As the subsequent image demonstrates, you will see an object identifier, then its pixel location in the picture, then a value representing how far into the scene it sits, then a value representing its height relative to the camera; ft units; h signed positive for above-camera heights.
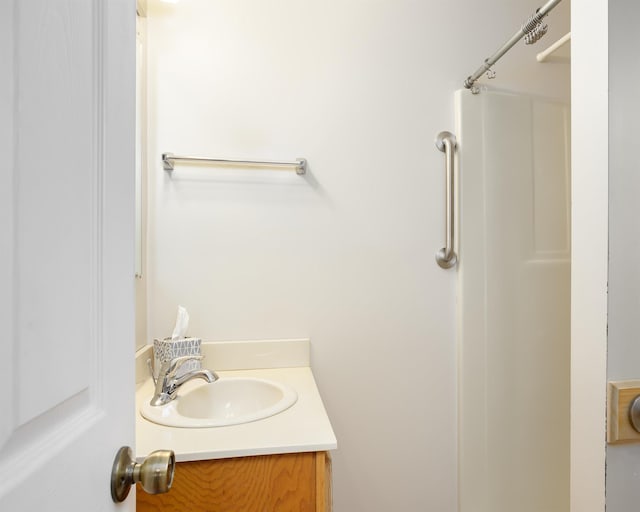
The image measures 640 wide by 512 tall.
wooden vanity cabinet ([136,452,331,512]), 2.59 -1.70
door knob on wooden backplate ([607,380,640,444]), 2.46 -1.08
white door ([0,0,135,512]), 0.90 +0.02
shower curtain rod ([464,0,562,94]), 3.38 +2.29
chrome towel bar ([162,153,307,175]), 4.07 +1.11
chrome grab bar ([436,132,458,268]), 4.66 +0.75
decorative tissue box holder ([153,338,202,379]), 3.71 -0.98
